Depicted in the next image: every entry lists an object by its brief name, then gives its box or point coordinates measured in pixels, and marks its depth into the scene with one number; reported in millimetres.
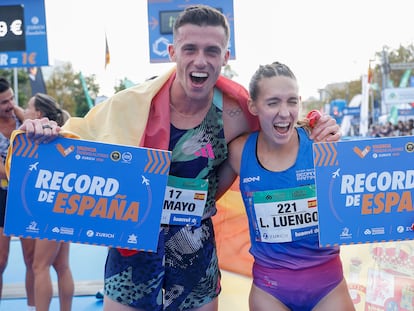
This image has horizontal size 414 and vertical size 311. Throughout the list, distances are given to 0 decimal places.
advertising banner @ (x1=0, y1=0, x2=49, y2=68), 6887
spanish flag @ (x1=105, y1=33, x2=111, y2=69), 12383
